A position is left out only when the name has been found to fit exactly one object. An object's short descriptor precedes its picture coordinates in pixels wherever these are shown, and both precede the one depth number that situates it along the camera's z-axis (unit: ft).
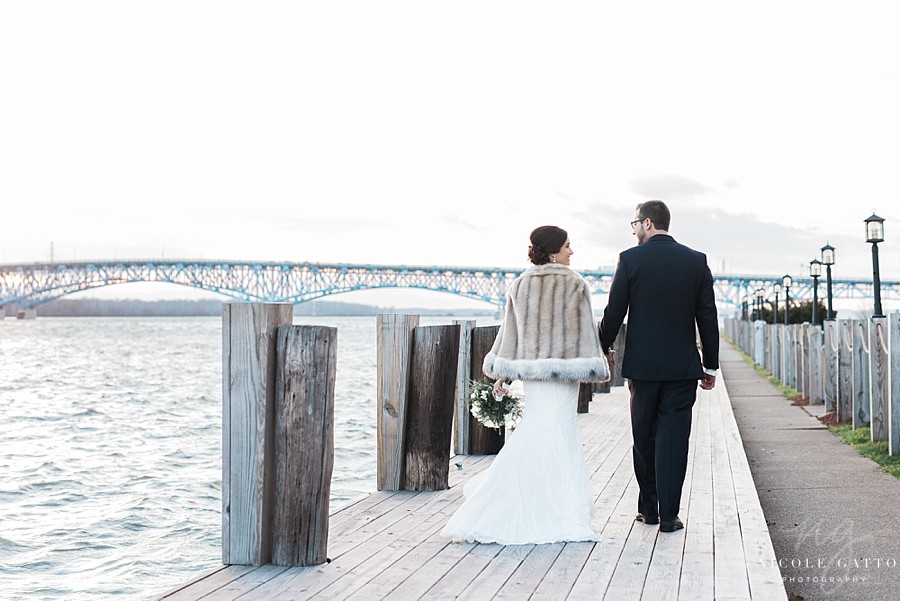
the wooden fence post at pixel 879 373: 30.73
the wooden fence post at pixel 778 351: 70.13
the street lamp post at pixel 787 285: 106.22
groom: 17.16
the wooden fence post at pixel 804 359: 54.60
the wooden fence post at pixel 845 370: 37.58
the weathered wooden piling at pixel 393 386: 21.22
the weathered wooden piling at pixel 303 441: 14.85
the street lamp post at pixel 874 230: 55.26
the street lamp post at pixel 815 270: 87.27
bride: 16.67
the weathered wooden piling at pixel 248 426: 14.78
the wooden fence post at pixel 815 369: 50.00
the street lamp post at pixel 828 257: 77.41
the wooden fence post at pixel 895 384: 29.37
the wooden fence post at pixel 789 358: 63.82
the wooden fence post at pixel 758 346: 95.35
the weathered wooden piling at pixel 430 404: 21.31
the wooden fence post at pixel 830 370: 43.93
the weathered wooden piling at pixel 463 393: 27.78
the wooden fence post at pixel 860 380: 35.65
